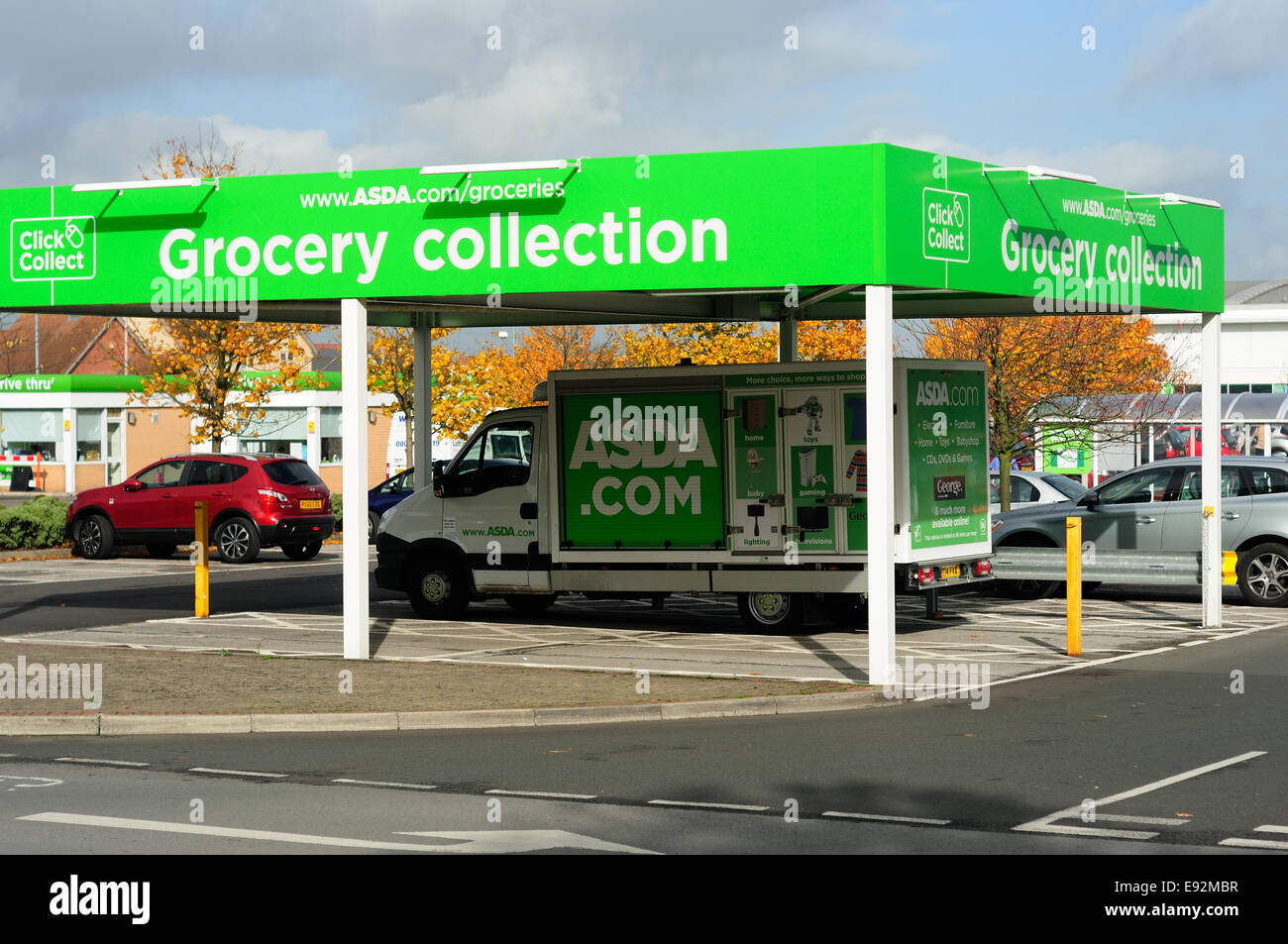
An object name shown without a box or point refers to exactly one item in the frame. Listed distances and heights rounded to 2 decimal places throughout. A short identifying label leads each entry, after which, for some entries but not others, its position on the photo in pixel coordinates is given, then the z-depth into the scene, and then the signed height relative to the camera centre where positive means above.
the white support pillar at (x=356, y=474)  13.92 +0.14
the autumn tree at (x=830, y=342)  39.34 +3.55
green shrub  29.72 -0.58
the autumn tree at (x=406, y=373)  42.25 +3.15
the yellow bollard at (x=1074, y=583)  14.24 -0.90
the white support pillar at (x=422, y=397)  18.97 +1.11
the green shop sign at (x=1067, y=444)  33.91 +0.88
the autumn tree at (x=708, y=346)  38.91 +3.53
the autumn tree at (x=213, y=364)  34.34 +2.85
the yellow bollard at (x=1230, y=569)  16.36 -0.90
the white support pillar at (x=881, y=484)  12.38 +0.00
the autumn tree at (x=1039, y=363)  30.80 +2.39
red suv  27.33 -0.22
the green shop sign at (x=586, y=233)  12.59 +2.17
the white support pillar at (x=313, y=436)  62.12 +2.15
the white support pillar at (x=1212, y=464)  16.44 +0.19
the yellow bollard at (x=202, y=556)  17.53 -0.70
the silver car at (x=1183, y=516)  18.00 -0.40
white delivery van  15.44 +0.02
